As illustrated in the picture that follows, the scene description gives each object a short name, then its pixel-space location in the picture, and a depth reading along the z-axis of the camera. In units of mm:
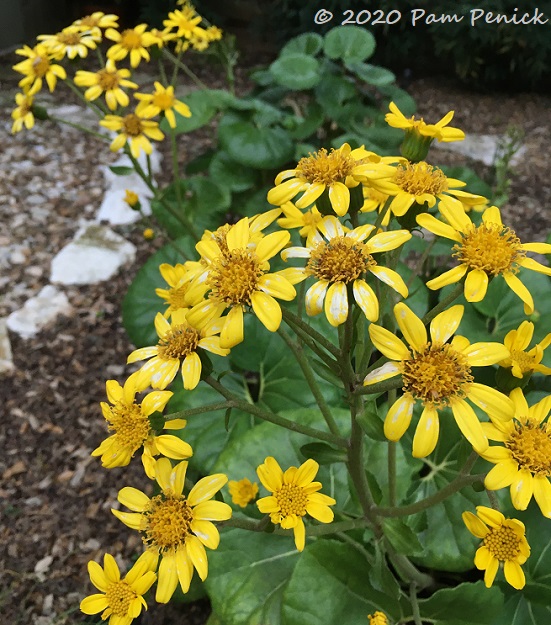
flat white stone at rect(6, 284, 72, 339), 724
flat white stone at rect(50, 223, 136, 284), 793
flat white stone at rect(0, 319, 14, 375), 680
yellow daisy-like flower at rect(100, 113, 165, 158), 503
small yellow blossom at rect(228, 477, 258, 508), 352
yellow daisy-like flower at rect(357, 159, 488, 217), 257
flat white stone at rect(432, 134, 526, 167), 987
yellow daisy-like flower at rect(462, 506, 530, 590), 253
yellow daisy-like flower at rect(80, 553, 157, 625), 259
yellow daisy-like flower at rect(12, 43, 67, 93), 513
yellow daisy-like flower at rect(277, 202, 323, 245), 275
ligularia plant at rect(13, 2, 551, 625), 234
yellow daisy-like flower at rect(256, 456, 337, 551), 265
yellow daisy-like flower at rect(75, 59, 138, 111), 510
